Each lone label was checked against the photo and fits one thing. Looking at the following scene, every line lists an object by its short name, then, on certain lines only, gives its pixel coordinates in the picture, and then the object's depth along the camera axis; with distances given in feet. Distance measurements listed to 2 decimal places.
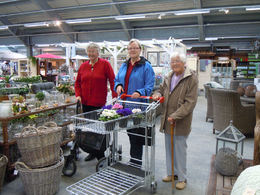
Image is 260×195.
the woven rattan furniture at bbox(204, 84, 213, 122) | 18.44
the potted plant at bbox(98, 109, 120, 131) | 6.95
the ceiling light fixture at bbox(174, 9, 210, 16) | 32.37
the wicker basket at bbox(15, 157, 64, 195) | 7.94
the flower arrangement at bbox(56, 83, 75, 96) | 12.89
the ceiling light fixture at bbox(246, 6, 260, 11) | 29.58
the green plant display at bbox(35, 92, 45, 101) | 11.78
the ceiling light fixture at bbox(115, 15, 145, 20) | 35.49
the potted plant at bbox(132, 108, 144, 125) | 7.64
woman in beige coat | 8.11
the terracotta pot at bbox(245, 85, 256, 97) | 17.24
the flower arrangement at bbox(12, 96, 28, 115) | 9.73
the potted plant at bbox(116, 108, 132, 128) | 7.39
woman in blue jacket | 8.76
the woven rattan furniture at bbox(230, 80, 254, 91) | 24.27
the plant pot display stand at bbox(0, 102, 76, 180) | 8.95
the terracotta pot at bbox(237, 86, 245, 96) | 18.33
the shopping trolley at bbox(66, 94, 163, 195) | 7.30
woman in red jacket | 10.28
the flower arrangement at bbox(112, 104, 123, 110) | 8.06
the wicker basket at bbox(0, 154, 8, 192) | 8.20
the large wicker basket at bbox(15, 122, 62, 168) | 8.07
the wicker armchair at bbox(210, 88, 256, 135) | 14.66
